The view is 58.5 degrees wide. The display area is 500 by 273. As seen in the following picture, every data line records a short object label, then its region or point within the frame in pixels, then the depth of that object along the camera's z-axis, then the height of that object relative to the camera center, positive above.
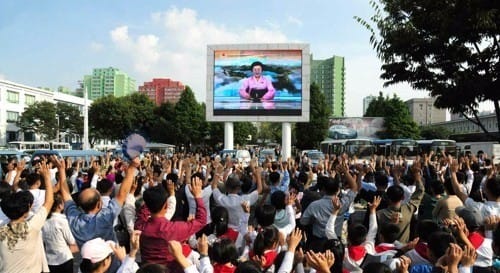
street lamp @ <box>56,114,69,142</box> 49.55 +2.05
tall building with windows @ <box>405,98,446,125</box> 116.69 +9.32
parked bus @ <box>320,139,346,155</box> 30.78 -0.24
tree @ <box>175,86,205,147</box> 48.97 +2.74
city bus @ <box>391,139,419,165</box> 26.47 -0.16
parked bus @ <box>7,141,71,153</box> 40.30 -0.39
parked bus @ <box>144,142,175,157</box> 42.34 -0.57
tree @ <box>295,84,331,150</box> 47.44 +2.05
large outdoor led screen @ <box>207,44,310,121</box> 28.72 +3.88
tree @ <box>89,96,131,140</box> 49.69 +2.74
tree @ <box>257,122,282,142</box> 78.99 +1.98
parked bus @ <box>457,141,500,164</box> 18.31 -0.13
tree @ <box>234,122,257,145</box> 54.51 +1.24
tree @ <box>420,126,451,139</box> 70.31 +1.86
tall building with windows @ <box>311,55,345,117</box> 103.69 +15.24
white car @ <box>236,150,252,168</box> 24.20 -0.68
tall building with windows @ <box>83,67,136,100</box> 115.69 +15.34
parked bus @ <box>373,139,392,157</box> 27.85 -0.18
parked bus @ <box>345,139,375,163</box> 27.97 -0.25
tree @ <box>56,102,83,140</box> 51.12 +2.58
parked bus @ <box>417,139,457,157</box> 25.83 -0.08
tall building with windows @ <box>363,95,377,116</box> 145.49 +14.25
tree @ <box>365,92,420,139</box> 49.31 +2.56
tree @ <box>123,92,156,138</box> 50.53 +3.46
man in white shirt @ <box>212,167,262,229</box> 5.14 -0.66
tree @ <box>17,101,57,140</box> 48.00 +2.26
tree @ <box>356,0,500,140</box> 12.74 +2.99
